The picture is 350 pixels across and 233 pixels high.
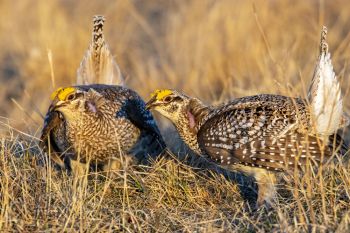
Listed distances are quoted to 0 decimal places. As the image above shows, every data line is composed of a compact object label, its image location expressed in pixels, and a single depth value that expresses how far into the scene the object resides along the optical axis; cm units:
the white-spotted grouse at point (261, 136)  1032
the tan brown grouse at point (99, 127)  1169
